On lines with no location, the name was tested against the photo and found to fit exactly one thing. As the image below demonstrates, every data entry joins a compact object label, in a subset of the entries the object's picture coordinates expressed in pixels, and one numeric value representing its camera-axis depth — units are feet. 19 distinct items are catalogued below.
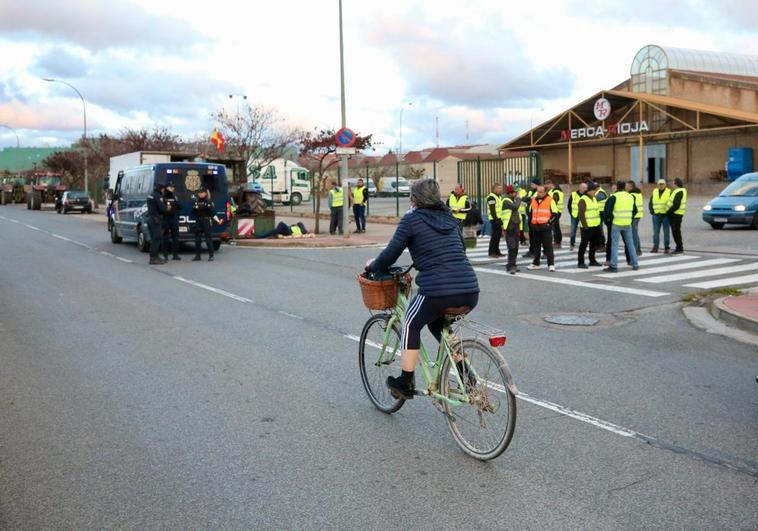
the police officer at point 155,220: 56.18
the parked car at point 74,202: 164.14
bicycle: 15.23
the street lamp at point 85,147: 179.28
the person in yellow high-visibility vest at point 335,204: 82.43
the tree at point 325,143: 90.33
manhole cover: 32.19
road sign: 74.13
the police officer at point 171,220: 57.52
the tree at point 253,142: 135.85
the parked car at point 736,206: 74.54
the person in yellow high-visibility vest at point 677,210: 56.75
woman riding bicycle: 16.05
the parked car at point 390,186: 191.21
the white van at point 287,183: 177.88
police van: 64.54
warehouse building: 139.13
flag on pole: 122.24
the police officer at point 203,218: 57.52
